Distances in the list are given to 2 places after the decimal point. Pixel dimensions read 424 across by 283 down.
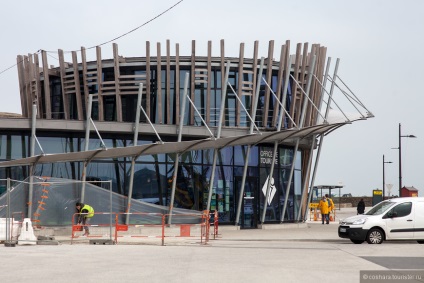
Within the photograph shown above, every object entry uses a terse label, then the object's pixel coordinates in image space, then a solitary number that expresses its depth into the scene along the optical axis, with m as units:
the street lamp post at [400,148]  45.94
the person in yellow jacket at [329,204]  40.81
